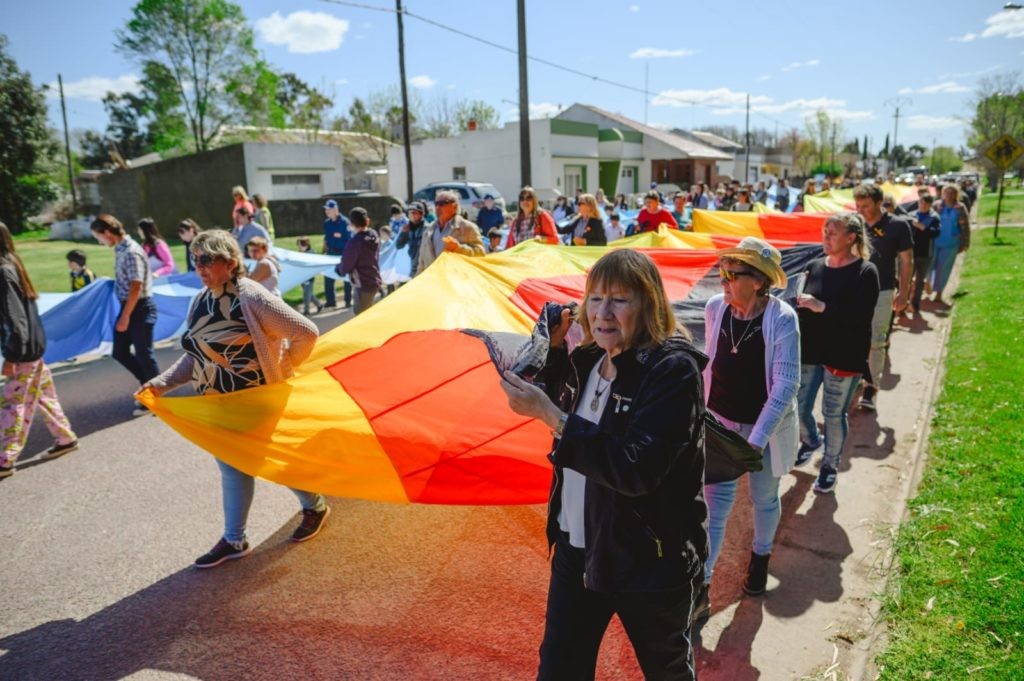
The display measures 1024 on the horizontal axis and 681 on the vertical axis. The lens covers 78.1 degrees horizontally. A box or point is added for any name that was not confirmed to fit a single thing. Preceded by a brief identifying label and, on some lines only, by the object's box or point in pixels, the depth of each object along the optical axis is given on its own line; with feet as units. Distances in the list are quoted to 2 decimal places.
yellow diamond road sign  53.57
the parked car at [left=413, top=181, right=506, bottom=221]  77.46
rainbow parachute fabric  11.24
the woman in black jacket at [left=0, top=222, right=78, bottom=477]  17.43
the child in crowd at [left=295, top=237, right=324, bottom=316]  39.39
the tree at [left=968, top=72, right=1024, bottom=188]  168.25
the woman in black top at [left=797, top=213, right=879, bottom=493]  14.21
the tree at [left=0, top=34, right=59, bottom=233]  117.91
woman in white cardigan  10.23
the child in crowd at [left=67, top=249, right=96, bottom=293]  26.96
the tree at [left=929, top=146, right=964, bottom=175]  360.28
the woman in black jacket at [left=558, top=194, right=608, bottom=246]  28.22
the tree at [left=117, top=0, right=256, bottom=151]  139.54
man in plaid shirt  21.48
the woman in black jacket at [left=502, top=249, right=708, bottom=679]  6.29
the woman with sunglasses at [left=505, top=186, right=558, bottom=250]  26.99
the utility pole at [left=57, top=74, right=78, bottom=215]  134.51
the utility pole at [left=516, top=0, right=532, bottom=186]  50.21
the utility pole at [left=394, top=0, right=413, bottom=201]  70.08
